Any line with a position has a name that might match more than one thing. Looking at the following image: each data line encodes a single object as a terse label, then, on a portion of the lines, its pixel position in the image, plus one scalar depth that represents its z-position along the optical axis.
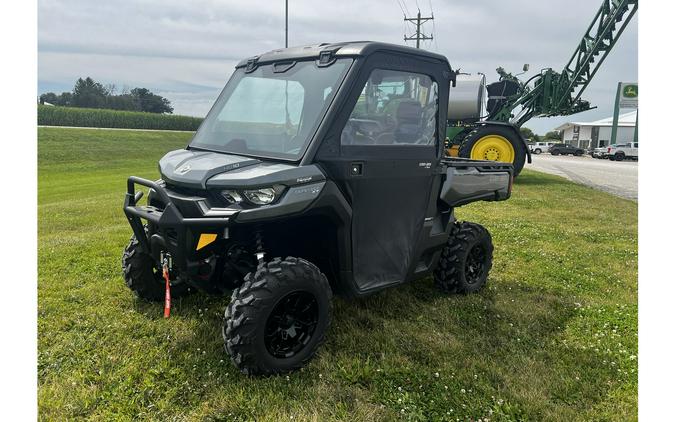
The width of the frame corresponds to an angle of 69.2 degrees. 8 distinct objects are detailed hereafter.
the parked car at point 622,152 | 37.16
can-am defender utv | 3.16
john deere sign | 49.72
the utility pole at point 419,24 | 38.53
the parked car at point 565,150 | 47.94
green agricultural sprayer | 14.03
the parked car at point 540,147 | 52.28
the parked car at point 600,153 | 38.76
